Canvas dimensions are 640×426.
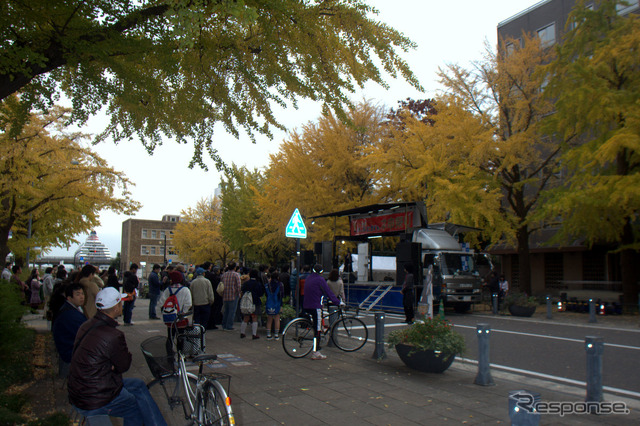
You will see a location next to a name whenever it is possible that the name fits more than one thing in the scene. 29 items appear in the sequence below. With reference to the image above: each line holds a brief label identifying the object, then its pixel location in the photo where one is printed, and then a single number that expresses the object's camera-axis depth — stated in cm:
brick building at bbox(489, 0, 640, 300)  2480
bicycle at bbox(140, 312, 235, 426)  397
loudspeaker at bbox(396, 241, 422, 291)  1420
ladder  1842
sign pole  1167
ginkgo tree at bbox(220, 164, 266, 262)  3575
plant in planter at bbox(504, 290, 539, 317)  1745
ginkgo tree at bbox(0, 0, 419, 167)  534
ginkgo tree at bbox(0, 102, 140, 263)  1405
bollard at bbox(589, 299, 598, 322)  1556
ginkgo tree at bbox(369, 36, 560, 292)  1989
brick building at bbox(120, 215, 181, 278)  8675
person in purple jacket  896
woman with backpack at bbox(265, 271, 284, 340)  1085
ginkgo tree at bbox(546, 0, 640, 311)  1574
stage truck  1808
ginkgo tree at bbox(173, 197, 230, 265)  4756
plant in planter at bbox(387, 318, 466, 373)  746
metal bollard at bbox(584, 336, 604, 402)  591
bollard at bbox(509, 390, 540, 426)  358
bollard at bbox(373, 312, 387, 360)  866
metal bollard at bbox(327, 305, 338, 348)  999
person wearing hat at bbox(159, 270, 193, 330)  780
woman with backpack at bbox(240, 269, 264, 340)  1112
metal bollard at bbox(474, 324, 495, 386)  691
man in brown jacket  353
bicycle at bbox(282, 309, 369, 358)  880
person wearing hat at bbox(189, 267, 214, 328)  1098
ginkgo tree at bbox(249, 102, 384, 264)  2369
